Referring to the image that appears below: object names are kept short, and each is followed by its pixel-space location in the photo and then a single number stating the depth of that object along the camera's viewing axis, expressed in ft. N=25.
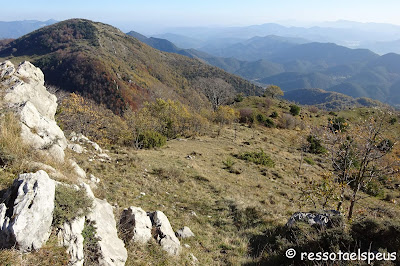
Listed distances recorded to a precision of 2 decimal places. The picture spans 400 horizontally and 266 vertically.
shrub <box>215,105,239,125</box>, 146.24
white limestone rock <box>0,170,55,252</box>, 12.69
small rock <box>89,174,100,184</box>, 33.43
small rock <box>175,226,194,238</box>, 26.01
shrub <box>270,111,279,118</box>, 188.14
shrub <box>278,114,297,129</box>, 177.17
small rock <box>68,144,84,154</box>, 44.27
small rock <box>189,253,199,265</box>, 21.38
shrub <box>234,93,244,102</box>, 233.53
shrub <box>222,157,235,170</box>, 70.64
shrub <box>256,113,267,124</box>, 171.42
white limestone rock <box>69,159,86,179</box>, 29.52
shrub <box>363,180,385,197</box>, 69.78
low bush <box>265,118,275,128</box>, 169.37
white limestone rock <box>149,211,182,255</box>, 21.31
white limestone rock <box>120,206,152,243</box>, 20.45
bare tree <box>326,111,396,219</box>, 31.81
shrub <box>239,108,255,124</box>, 170.91
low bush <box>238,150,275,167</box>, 82.17
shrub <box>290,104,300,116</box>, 203.62
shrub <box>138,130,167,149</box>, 83.30
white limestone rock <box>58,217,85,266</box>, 14.60
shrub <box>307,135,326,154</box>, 120.61
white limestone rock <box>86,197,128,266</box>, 16.02
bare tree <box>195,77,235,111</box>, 220.23
